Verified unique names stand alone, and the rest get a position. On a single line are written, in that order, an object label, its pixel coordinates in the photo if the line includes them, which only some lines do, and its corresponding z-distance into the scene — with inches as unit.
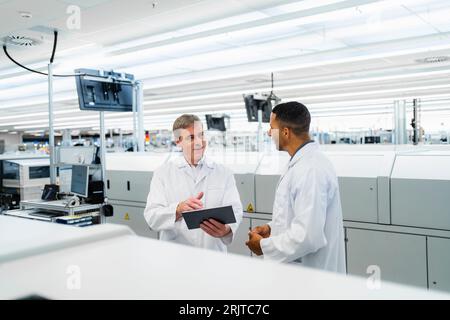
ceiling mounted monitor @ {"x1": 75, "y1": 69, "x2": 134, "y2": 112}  161.3
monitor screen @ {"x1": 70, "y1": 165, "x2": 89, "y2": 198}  158.4
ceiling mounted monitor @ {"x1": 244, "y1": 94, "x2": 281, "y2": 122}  265.4
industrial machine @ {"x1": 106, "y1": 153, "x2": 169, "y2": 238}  158.4
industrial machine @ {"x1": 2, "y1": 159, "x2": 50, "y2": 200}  208.8
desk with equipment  155.8
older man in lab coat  84.9
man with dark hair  65.3
